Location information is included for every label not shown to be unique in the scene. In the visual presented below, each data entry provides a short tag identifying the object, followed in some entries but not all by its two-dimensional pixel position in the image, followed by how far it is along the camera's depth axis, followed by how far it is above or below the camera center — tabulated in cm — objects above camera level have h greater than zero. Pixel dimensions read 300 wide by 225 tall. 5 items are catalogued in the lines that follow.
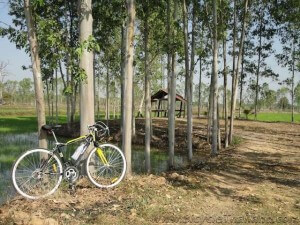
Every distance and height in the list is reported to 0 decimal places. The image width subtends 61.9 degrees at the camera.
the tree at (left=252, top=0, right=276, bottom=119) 1939 +543
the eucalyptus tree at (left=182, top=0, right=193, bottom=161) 967 +108
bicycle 423 -105
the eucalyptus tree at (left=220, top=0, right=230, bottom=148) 1094 +334
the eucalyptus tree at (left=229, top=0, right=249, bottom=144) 1073 +167
